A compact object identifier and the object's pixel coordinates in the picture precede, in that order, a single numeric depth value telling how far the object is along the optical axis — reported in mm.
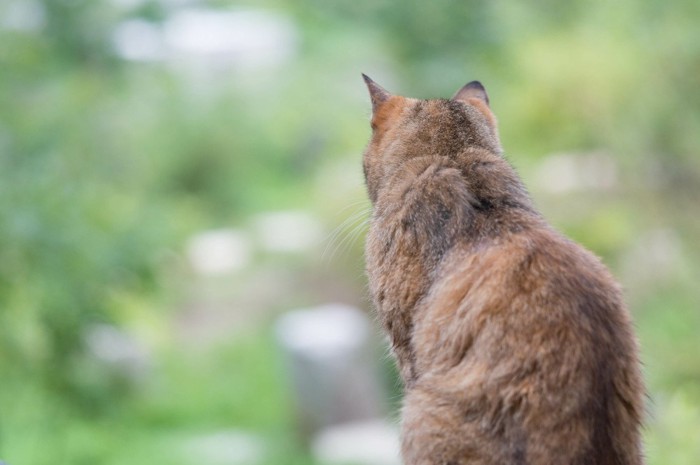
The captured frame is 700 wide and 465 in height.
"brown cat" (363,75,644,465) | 3557
